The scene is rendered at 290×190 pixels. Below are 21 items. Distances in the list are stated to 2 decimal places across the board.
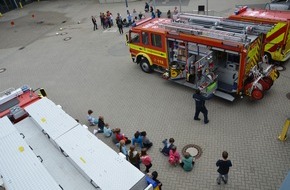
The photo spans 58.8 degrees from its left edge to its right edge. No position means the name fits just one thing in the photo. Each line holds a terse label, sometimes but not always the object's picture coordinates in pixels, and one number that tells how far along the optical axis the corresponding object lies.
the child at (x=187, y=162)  8.51
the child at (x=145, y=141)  9.77
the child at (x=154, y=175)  7.58
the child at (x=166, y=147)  9.30
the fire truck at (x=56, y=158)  6.16
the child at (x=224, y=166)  7.48
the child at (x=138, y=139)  9.71
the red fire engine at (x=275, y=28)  12.45
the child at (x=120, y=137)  10.06
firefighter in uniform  10.19
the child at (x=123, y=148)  9.14
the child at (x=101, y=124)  10.74
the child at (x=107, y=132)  10.62
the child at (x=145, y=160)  8.60
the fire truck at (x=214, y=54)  10.45
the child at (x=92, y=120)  11.40
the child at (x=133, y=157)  8.52
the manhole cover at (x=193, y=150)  9.39
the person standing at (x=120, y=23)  20.25
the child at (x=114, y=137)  10.21
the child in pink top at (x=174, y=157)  8.93
